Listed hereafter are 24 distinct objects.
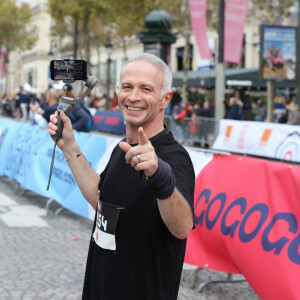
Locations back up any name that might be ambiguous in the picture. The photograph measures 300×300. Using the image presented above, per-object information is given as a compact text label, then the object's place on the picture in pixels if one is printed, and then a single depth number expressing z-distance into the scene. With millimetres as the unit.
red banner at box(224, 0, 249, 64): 16750
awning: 27609
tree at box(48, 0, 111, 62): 34531
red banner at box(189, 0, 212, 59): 17594
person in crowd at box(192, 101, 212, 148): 19317
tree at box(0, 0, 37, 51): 60344
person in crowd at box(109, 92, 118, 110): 28969
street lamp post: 34812
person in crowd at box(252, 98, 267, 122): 24353
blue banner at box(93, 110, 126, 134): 25594
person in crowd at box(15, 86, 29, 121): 35844
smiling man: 2445
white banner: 13992
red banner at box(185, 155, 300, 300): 4574
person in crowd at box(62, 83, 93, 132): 9367
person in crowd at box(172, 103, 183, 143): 20828
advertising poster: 18172
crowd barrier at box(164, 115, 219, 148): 19078
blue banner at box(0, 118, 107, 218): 8461
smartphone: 2613
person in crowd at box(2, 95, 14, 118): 44462
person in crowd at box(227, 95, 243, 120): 22062
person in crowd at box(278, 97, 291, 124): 20412
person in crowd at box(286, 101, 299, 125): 18253
